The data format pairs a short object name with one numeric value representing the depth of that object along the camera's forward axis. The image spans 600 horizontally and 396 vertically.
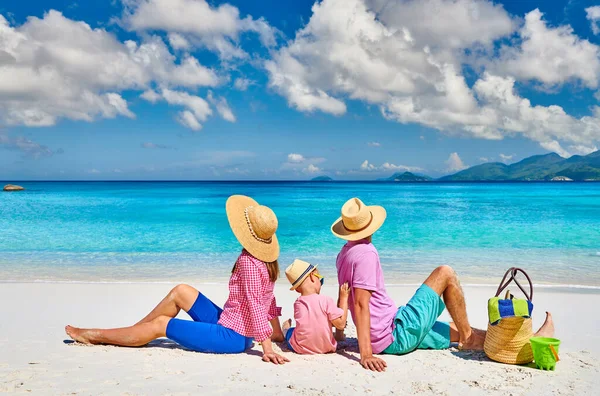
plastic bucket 4.02
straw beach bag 4.15
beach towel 4.12
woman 4.23
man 4.10
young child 4.41
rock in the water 73.87
